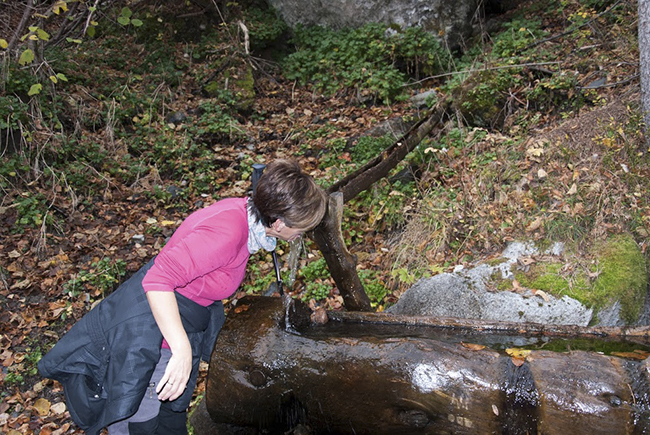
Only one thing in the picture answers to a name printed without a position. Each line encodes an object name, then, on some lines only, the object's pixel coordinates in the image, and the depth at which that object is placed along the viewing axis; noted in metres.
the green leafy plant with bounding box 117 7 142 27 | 4.64
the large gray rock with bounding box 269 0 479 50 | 7.97
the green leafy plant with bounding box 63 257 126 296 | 5.11
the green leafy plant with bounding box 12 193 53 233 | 5.62
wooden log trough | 2.05
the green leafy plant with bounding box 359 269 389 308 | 4.73
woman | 2.07
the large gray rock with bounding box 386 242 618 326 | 3.59
